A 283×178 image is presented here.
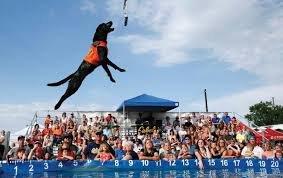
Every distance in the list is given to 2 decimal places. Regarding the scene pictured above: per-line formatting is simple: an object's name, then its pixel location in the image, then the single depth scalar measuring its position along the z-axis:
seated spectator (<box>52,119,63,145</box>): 16.77
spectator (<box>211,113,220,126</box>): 20.96
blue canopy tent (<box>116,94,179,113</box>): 20.83
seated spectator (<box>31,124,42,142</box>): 16.55
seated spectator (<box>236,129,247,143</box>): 18.78
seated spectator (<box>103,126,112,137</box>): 18.36
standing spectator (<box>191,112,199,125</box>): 21.30
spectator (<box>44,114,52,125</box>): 18.25
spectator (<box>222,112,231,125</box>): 21.30
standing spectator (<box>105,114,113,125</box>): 19.65
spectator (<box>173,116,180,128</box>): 20.46
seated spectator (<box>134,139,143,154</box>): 15.91
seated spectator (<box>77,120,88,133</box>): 17.72
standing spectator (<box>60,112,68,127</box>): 18.04
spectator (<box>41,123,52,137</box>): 17.14
